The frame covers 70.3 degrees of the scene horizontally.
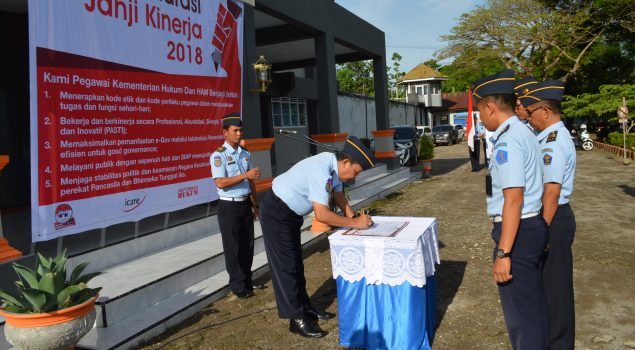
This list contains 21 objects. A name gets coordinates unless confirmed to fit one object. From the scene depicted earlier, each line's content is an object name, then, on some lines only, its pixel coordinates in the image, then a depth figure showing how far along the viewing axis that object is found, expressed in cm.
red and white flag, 1361
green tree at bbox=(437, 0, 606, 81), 2673
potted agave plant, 290
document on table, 360
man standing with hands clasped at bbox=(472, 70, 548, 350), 253
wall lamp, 781
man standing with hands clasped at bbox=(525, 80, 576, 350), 300
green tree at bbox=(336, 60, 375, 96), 4496
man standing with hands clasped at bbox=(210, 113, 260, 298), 467
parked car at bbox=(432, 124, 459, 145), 3169
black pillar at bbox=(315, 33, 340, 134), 1067
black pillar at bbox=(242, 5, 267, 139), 766
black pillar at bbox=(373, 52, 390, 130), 1438
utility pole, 1710
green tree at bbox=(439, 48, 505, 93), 3137
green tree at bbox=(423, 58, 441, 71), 7262
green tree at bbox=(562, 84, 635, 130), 2209
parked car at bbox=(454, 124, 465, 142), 3431
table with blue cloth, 335
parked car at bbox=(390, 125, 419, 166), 1718
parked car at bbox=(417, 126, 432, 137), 3046
